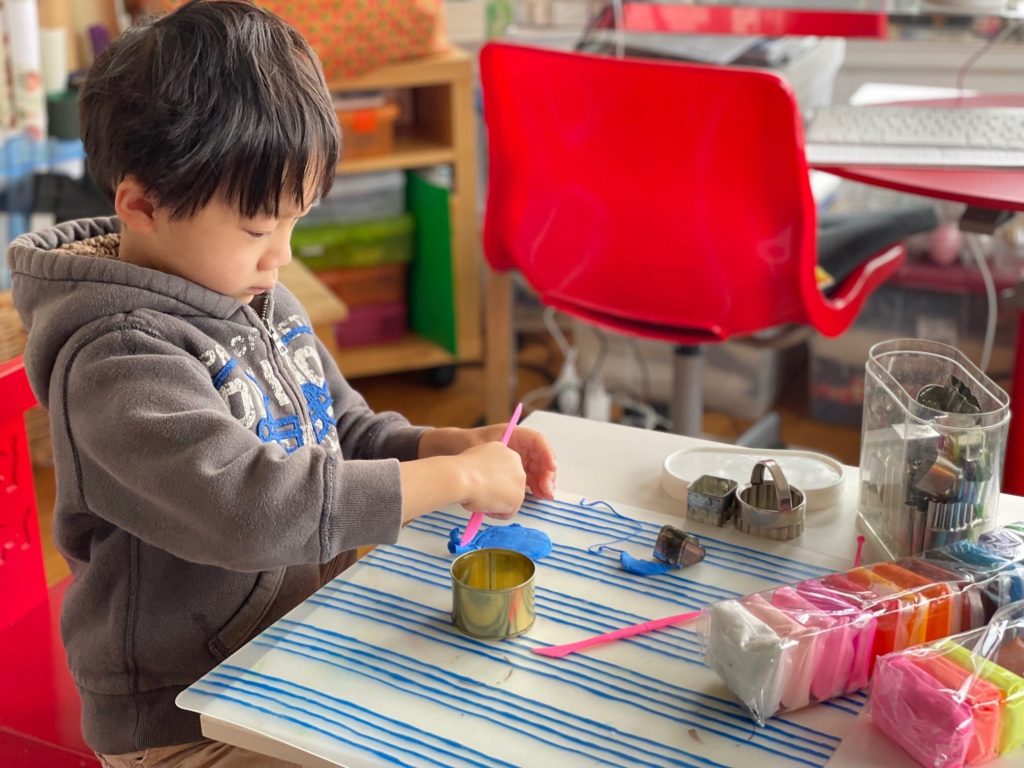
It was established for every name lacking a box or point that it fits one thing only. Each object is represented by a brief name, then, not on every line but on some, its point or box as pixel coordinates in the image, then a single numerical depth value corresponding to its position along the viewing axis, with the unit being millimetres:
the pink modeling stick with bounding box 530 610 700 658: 862
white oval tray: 1057
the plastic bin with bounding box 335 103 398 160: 2482
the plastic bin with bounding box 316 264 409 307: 2652
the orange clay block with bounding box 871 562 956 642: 830
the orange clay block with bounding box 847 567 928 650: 821
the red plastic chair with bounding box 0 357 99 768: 1130
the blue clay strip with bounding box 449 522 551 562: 980
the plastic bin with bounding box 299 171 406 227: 2570
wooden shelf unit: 2479
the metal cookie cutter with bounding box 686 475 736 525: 1016
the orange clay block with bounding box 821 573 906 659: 817
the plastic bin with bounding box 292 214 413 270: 2559
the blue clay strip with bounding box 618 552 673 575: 956
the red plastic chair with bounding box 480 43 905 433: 1647
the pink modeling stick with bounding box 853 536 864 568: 968
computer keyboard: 1755
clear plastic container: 903
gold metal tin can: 864
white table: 771
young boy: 866
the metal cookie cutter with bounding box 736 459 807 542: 997
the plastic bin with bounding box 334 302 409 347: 2697
